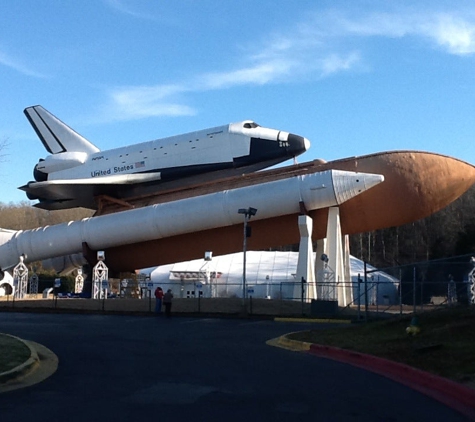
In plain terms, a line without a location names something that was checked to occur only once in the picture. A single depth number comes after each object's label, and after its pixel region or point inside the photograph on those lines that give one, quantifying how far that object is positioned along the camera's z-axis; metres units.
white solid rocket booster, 31.98
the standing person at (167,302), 27.61
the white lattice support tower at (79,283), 49.19
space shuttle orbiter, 35.06
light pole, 28.52
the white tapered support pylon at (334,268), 31.75
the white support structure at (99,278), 37.38
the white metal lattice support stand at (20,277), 39.12
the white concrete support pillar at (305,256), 32.22
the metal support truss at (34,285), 42.96
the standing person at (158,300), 28.84
